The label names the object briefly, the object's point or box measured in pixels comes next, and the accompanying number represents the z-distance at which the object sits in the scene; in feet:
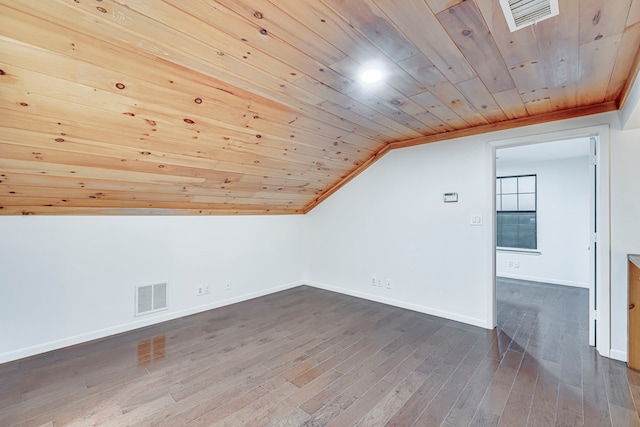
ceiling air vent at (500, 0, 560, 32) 4.26
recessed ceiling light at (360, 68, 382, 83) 6.25
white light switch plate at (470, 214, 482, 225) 10.50
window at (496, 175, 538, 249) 17.97
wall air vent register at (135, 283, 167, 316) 10.53
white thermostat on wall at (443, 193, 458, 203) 11.06
